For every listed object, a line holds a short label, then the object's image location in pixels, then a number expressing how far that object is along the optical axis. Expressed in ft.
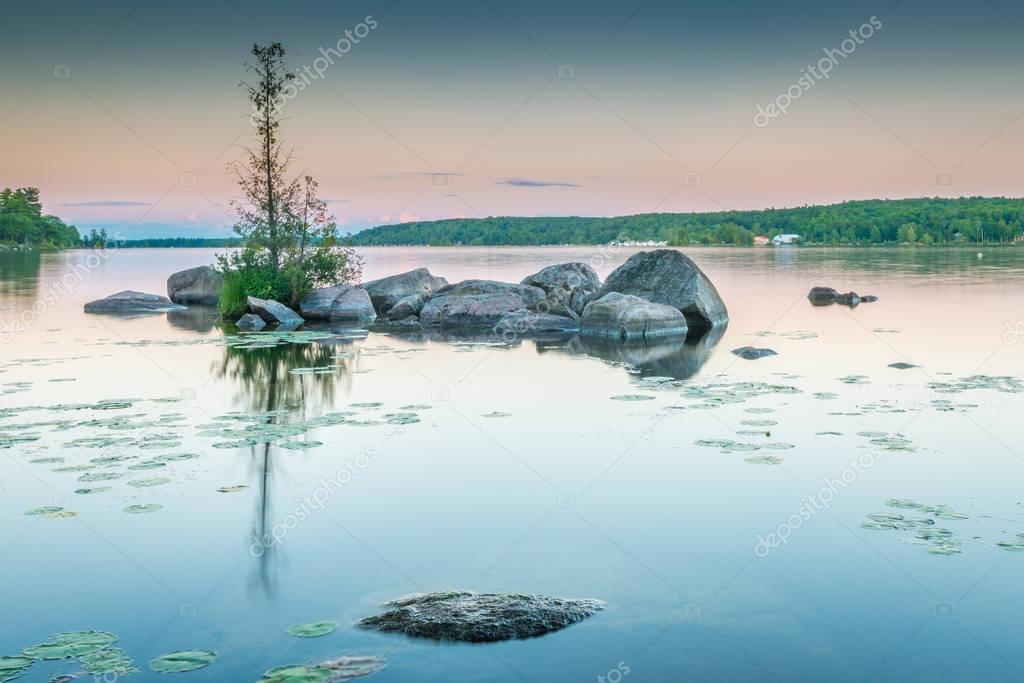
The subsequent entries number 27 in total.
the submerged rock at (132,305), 93.89
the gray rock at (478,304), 79.15
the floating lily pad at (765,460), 31.68
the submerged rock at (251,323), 76.23
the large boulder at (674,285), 73.77
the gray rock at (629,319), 67.87
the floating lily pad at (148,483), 29.17
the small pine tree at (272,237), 82.99
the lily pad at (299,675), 17.12
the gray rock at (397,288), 87.40
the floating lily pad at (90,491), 28.25
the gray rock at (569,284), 82.38
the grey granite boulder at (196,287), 101.64
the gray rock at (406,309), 82.79
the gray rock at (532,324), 73.30
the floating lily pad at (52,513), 26.17
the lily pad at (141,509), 26.55
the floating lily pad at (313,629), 19.08
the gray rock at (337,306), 81.30
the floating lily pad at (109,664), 17.42
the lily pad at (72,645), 18.03
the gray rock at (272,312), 77.97
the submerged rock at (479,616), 19.11
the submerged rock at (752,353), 57.98
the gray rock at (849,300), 97.70
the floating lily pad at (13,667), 17.15
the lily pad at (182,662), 17.61
